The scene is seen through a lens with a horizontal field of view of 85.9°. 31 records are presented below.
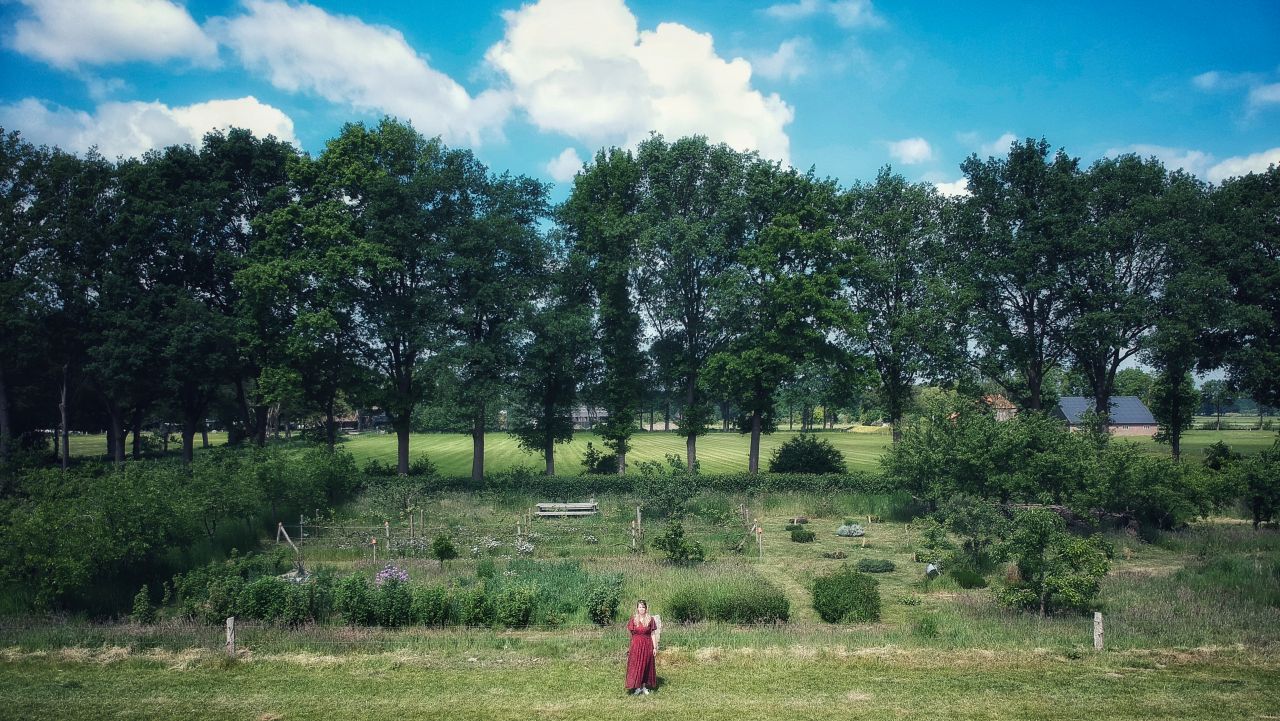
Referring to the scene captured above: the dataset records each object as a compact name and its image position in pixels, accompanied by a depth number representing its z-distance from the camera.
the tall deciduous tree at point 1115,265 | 37.94
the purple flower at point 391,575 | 17.81
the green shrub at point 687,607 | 17.27
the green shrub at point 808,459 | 40.19
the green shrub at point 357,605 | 16.62
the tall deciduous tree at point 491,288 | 36.03
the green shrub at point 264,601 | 16.70
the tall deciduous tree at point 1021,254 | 39.50
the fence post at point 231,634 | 14.47
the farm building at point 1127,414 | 89.82
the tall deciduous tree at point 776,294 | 38.19
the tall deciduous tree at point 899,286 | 40.91
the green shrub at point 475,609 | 16.67
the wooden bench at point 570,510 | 31.09
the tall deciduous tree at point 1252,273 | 38.19
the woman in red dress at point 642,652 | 12.62
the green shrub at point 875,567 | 22.55
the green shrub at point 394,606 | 16.62
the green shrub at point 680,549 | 22.44
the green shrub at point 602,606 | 17.08
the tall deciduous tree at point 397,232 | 36.31
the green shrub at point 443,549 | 22.20
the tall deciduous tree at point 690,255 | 40.94
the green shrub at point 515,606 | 16.55
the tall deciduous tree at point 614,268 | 40.78
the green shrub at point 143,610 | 16.66
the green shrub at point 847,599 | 17.05
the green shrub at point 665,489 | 28.81
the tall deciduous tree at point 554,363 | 37.25
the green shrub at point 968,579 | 20.31
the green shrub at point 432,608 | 16.70
